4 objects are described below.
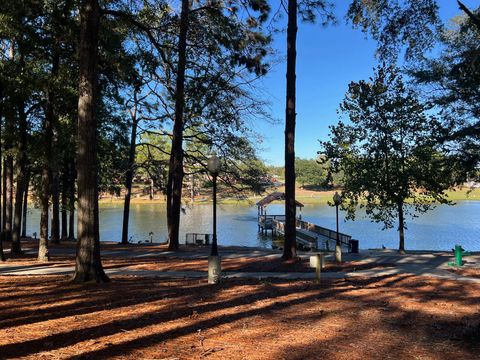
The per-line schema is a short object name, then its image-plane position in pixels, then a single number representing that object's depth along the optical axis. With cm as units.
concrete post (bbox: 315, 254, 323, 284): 943
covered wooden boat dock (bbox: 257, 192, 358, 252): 2848
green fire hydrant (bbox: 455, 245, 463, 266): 1456
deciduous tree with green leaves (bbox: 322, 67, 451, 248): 2206
